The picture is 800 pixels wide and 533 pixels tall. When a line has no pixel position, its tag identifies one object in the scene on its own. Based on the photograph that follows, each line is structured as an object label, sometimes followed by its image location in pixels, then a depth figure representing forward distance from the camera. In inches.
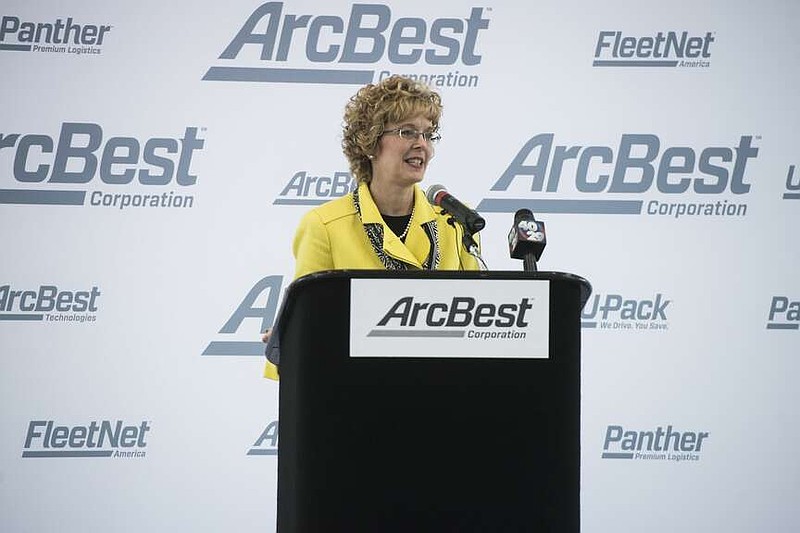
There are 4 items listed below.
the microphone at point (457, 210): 232.6
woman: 250.6
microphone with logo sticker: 227.7
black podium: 219.4
